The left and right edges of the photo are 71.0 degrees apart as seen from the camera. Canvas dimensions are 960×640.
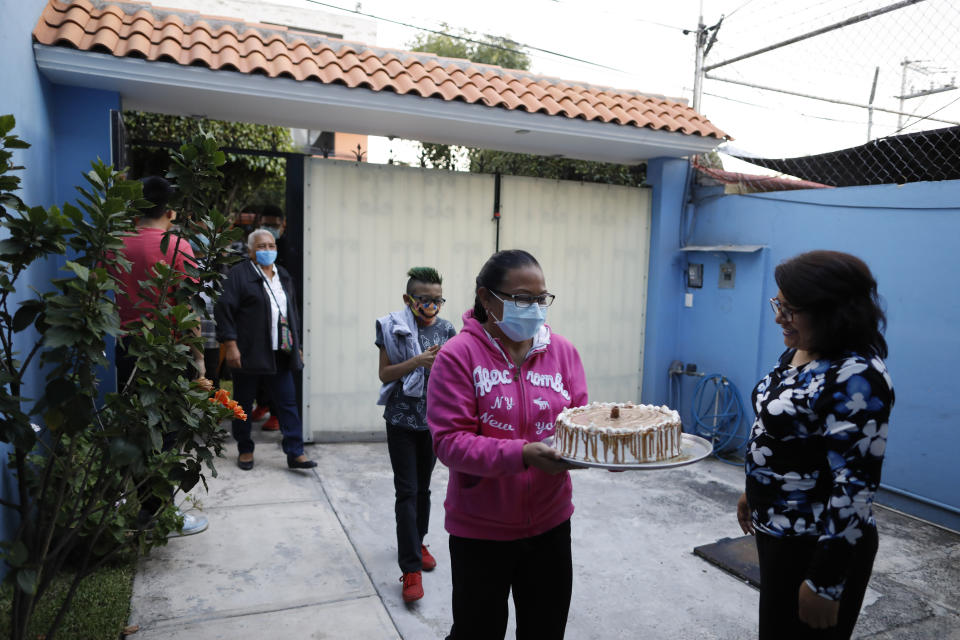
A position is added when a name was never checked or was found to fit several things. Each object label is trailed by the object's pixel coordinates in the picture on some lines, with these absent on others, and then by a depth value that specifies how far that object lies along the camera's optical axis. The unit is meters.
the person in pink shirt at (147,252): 3.84
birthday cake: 2.15
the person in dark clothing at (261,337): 5.45
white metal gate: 6.50
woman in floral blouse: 1.96
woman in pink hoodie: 2.21
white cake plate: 2.15
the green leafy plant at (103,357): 2.04
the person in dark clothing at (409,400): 3.57
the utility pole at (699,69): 7.44
